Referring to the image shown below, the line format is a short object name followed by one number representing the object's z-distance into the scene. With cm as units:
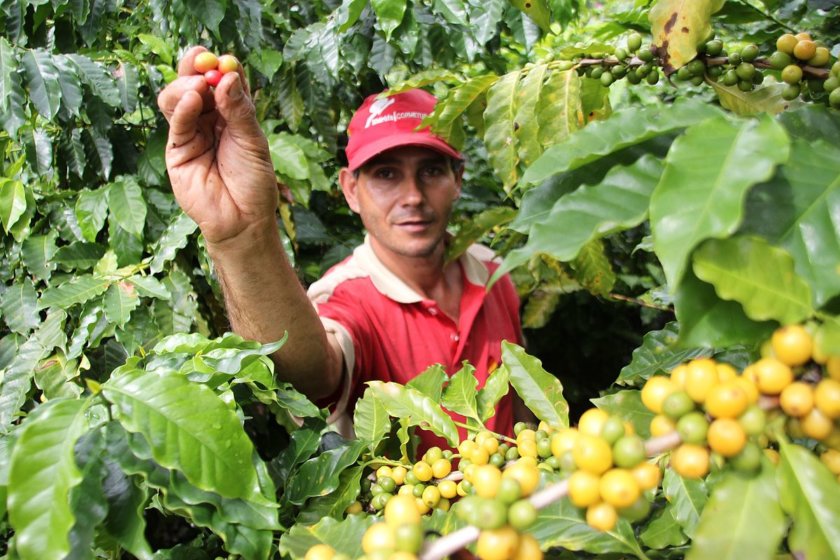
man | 54
